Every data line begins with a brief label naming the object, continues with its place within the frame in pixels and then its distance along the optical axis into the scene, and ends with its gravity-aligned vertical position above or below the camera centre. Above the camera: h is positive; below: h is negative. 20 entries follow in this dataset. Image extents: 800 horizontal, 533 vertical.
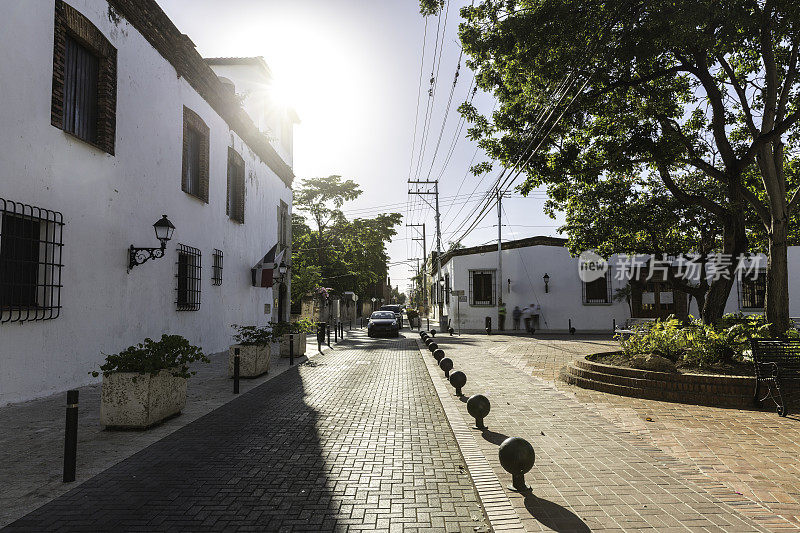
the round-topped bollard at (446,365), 10.32 -1.57
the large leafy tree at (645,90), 8.52 +4.50
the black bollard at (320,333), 17.70 -1.55
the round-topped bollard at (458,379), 8.07 -1.47
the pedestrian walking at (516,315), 30.41 -1.39
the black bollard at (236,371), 8.70 -1.45
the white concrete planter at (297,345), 14.40 -1.62
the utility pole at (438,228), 33.68 +4.84
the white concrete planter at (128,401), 5.91 -1.36
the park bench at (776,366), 6.73 -1.04
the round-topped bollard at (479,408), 6.00 -1.45
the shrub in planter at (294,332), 13.89 -1.22
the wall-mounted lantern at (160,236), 9.85 +1.17
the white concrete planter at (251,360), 10.48 -1.51
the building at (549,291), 29.47 +0.15
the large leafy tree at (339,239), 37.69 +4.53
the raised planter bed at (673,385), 7.15 -1.49
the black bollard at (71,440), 4.19 -1.31
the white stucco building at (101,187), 7.06 +2.08
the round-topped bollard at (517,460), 4.00 -1.41
